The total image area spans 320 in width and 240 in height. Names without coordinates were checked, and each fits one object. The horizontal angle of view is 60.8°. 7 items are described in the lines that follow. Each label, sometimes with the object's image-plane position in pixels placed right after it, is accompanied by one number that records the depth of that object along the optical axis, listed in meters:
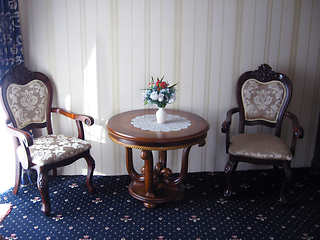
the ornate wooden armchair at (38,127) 2.46
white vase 2.63
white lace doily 2.51
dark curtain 2.74
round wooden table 2.29
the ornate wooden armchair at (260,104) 2.89
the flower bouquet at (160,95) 2.49
